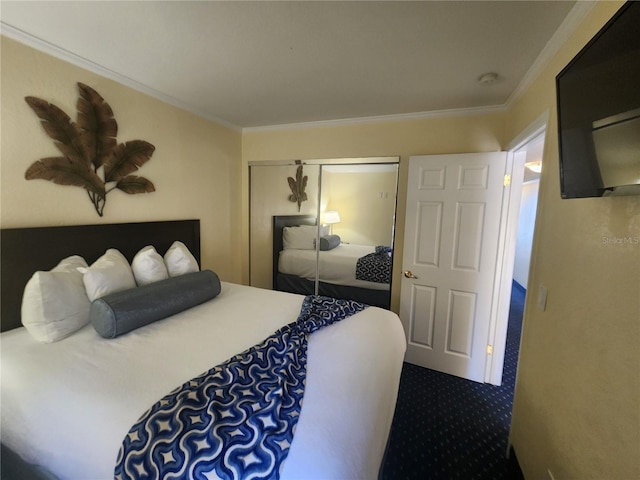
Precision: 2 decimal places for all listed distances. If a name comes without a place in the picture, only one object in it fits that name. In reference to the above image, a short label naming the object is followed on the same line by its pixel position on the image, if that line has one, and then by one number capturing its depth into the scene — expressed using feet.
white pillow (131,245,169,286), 6.23
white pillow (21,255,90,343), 4.61
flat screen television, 2.35
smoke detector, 6.01
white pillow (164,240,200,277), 6.99
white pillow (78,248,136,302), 5.25
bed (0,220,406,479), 3.00
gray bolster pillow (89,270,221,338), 4.83
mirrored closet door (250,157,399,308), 9.26
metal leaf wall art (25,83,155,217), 5.46
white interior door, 7.63
